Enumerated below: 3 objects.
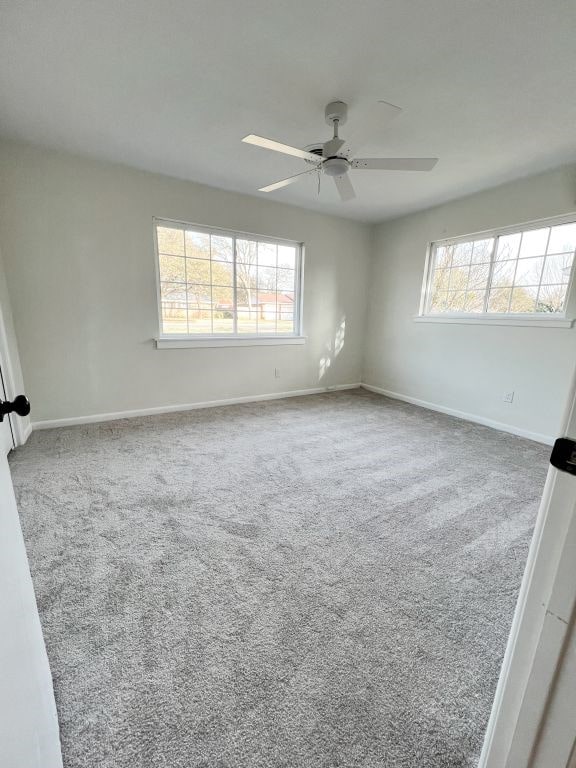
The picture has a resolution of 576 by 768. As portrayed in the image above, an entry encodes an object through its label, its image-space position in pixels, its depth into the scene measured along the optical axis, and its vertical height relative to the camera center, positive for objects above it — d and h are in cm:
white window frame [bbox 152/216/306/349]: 344 -29
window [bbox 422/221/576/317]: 298 +41
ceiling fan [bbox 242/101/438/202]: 198 +94
